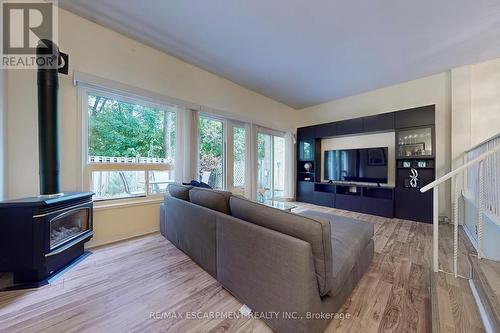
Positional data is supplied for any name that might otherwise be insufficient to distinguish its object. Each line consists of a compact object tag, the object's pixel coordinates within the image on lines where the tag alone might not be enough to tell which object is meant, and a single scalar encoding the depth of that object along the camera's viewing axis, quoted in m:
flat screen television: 4.29
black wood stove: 1.71
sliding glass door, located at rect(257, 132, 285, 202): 5.19
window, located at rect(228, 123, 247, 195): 4.37
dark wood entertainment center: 3.71
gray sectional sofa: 1.12
